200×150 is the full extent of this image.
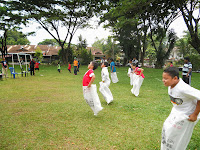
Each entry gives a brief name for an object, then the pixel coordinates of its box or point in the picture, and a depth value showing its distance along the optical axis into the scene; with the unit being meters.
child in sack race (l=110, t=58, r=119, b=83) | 12.76
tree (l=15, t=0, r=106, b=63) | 25.55
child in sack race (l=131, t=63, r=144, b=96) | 7.85
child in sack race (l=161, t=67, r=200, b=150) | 2.40
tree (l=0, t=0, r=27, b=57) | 24.22
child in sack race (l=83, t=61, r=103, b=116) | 4.92
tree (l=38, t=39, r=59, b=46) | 76.96
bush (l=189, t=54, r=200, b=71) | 23.48
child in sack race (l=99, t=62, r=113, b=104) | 6.46
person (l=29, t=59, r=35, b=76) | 15.91
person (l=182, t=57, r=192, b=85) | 8.76
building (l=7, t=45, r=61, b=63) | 46.02
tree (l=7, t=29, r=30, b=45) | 60.72
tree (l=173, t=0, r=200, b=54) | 16.22
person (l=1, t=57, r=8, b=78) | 13.60
